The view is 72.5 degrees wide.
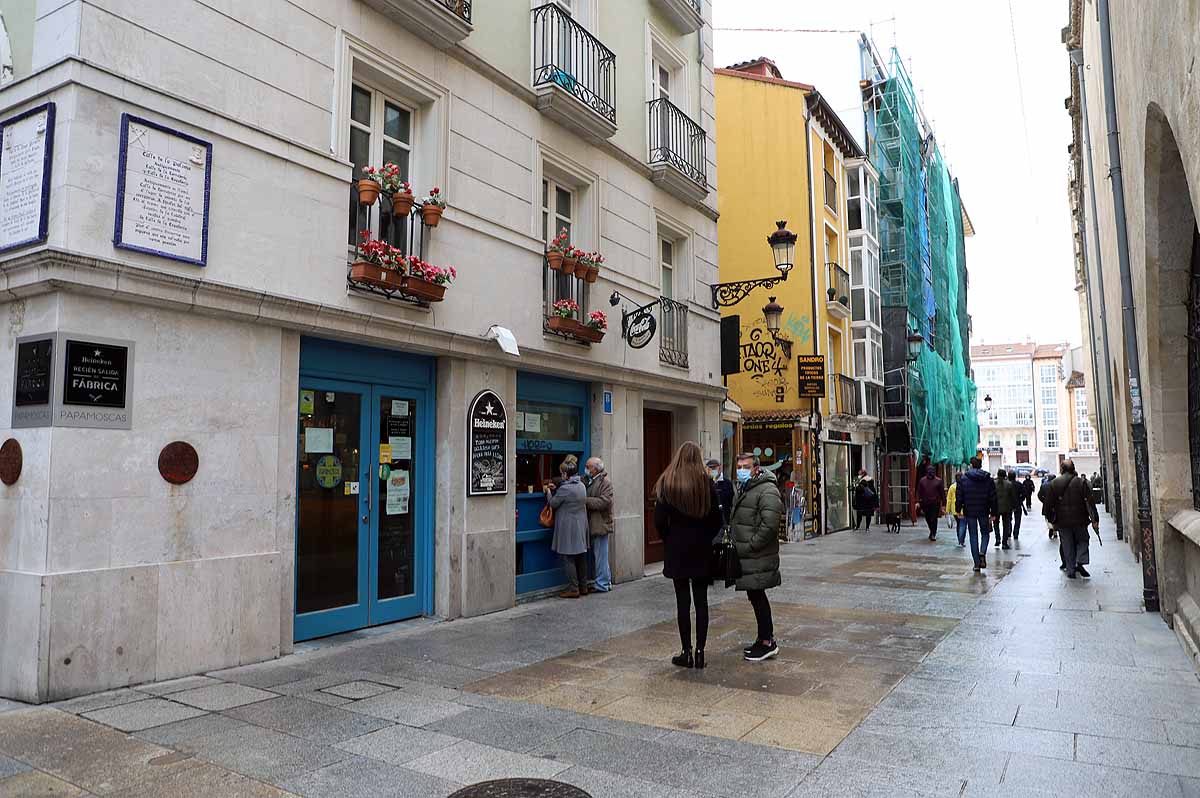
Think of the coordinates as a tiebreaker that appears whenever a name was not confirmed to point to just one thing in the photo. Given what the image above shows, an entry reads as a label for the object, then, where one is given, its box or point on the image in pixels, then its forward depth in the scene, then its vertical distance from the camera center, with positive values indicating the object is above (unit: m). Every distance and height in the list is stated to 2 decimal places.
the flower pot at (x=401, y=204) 8.12 +2.65
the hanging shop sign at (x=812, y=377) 21.66 +2.45
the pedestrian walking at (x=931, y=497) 19.81 -0.71
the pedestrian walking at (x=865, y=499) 23.92 -0.89
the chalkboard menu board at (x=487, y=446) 9.12 +0.28
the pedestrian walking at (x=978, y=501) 13.80 -0.56
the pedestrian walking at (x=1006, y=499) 17.55 -0.67
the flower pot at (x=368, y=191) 7.77 +2.66
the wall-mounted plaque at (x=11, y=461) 5.73 +0.09
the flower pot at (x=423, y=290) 8.02 +1.81
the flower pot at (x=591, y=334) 10.79 +1.81
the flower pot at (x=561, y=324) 10.42 +1.87
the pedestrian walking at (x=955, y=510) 15.36 -0.96
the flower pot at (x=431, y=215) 8.40 +2.63
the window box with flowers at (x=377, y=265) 7.67 +1.95
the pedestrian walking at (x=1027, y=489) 29.35 -0.78
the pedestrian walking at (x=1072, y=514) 12.25 -0.70
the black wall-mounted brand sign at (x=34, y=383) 5.63 +0.63
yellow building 22.47 +5.56
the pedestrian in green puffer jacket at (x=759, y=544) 6.88 -0.63
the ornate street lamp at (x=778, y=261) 13.29 +3.38
